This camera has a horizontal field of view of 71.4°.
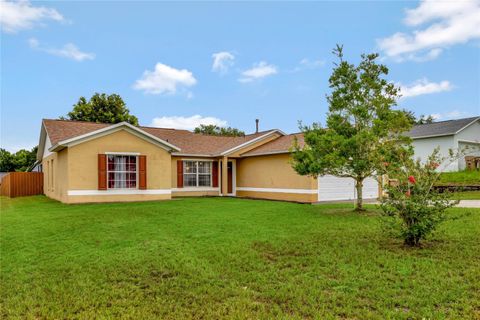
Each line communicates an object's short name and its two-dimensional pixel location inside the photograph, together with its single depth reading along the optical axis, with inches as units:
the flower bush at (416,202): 250.6
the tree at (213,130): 2024.9
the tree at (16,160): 1624.0
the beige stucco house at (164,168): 624.1
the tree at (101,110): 1384.1
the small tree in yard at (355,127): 456.4
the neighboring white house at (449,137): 1060.5
